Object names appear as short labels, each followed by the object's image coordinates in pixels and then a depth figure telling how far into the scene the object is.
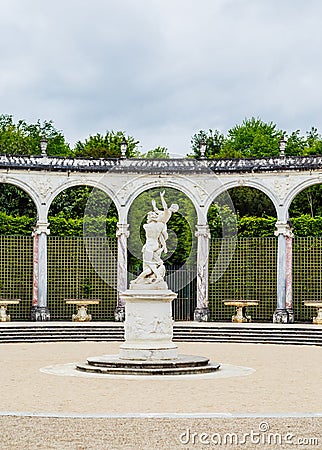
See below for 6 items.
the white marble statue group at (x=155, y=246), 19.97
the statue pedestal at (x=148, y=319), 19.55
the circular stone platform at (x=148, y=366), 17.72
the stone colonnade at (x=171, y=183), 33.03
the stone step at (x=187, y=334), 27.38
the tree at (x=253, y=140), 56.44
